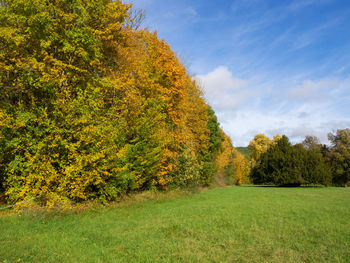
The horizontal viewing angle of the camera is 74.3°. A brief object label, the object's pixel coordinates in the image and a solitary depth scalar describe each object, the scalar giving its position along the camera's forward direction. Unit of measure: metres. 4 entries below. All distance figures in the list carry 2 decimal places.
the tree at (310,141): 60.43
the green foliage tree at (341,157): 41.59
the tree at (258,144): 69.75
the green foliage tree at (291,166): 35.56
